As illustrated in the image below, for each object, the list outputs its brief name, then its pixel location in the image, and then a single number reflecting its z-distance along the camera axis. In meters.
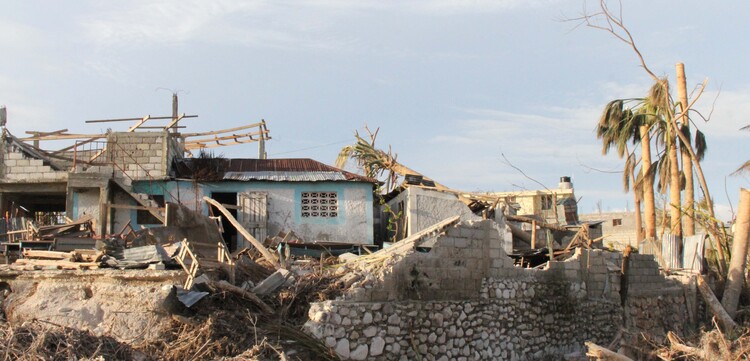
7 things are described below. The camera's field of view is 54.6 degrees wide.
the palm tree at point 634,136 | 22.58
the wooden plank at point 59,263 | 11.03
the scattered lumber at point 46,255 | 11.71
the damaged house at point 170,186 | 20.47
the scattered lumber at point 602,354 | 11.47
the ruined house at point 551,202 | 29.70
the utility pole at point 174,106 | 28.91
